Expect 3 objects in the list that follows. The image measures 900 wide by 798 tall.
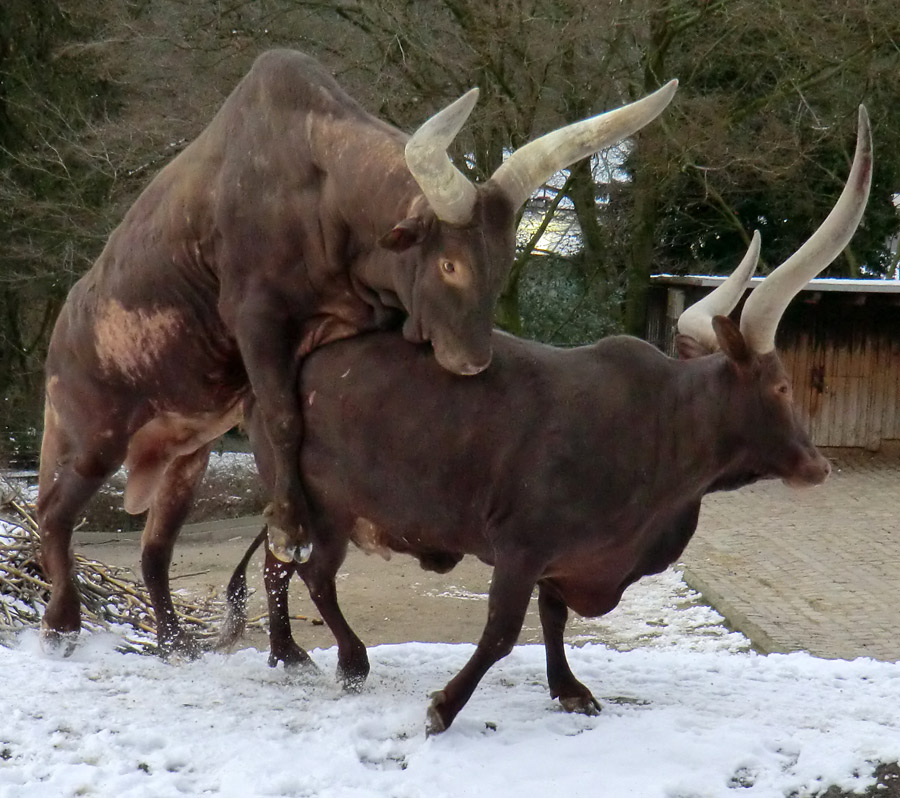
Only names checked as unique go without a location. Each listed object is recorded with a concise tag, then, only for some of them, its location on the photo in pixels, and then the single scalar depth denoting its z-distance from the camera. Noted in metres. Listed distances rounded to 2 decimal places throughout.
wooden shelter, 34.78
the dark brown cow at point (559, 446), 8.98
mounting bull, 8.73
